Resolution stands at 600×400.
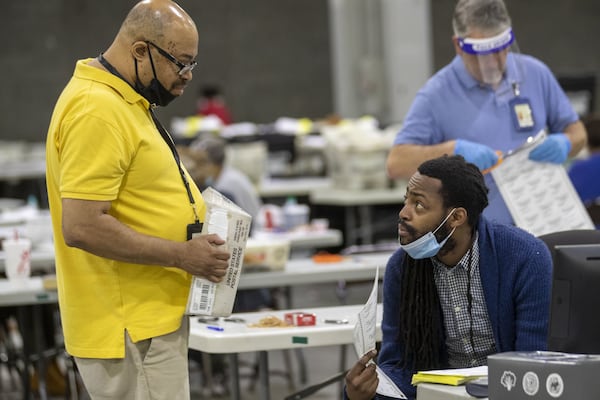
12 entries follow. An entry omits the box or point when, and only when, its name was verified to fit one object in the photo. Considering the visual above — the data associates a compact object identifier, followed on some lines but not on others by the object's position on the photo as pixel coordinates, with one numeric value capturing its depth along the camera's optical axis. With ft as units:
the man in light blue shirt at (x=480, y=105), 23.60
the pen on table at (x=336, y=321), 21.92
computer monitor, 13.75
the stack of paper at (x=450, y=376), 14.96
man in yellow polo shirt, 16.39
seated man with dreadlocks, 17.41
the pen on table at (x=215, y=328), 21.48
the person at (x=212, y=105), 86.95
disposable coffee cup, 27.83
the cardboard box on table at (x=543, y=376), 12.79
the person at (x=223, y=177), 40.16
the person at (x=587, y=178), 39.15
